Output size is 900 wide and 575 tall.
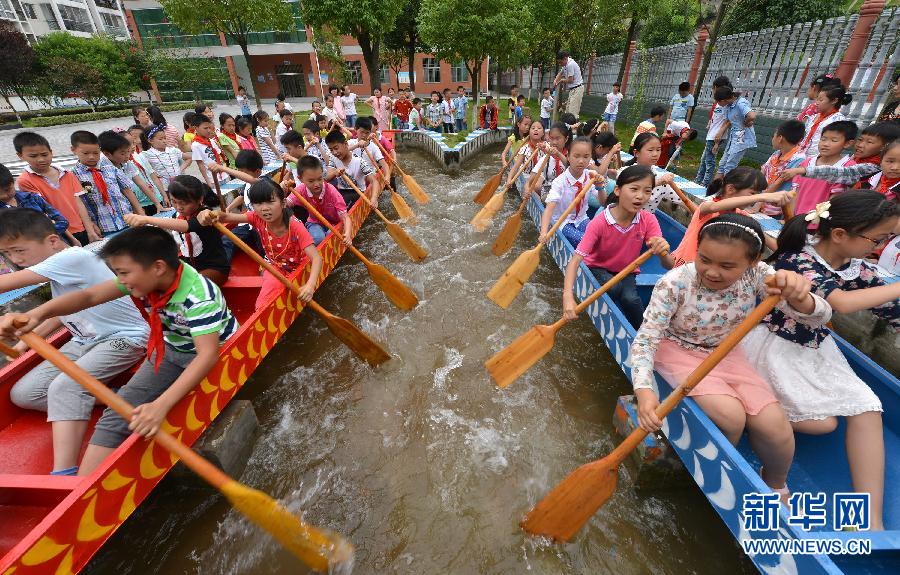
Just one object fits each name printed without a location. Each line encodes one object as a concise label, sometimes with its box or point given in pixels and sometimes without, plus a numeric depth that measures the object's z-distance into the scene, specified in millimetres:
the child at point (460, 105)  15914
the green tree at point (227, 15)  15852
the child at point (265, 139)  9188
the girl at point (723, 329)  1992
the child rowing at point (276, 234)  3574
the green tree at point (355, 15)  15453
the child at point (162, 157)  6160
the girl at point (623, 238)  3189
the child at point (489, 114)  15243
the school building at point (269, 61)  30891
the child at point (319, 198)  4793
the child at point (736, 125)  6582
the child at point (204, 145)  6375
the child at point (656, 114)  7926
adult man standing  11016
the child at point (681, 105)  9045
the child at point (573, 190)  4742
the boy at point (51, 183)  4062
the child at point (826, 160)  3941
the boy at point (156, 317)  2084
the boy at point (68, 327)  2326
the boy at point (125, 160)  5008
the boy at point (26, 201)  3652
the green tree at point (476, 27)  13508
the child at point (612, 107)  13011
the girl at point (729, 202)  3059
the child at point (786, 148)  4904
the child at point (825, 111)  4914
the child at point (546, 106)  14061
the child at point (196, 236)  3586
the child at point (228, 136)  7762
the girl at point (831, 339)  2055
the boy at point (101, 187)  4672
